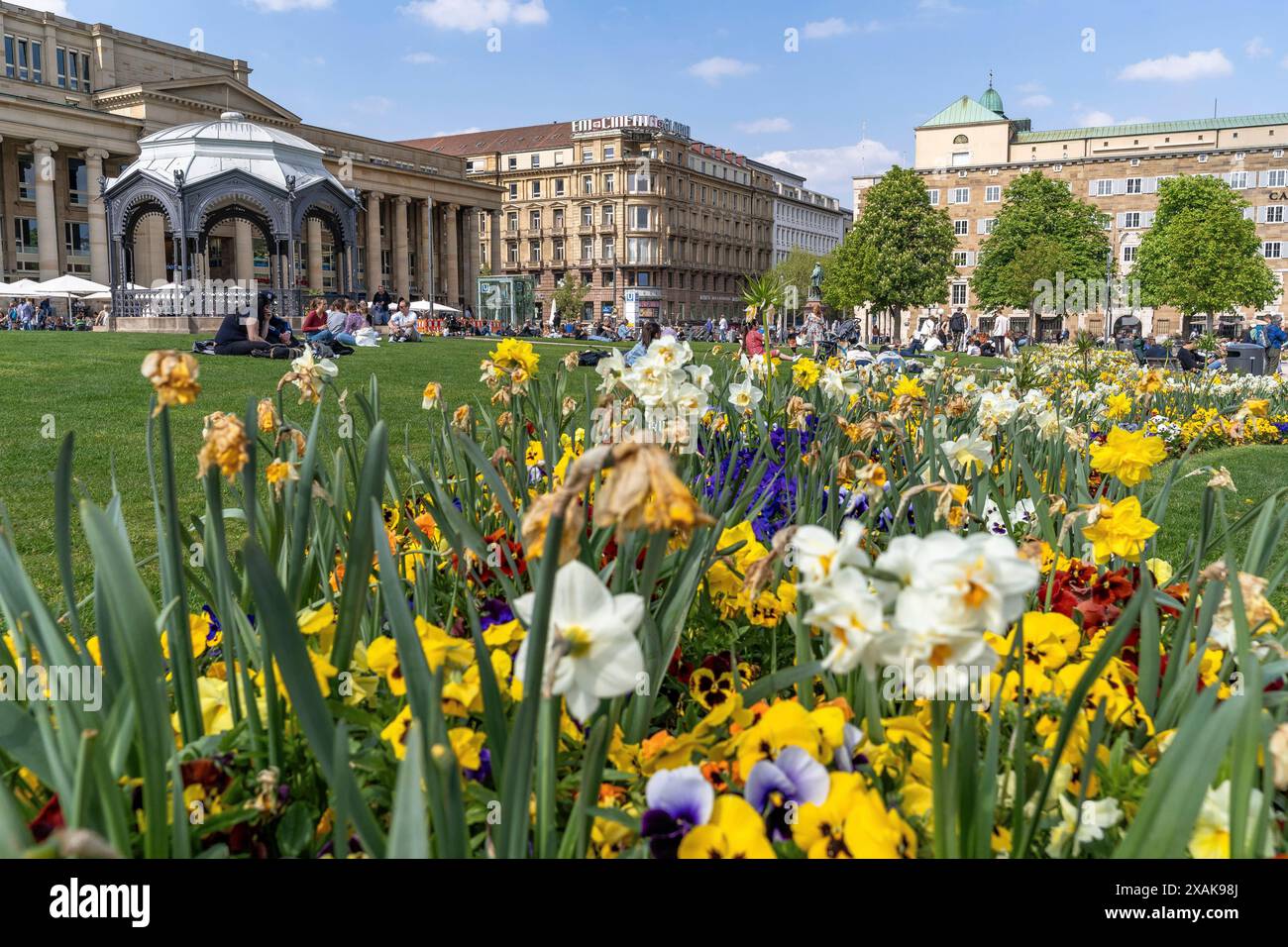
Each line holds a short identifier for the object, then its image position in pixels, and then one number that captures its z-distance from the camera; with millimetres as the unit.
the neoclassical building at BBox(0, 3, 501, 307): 44531
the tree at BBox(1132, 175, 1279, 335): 49688
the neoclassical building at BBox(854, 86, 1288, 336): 70125
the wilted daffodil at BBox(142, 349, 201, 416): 1159
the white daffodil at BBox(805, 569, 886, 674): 823
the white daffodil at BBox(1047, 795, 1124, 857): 1215
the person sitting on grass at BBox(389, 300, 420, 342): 22891
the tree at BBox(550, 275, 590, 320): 74938
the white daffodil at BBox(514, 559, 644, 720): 943
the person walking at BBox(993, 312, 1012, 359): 32750
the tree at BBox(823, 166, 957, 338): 51875
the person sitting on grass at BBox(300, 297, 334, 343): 16609
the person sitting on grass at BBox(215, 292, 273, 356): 14016
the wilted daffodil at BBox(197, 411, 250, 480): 1297
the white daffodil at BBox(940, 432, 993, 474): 2760
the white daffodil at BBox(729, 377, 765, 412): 3679
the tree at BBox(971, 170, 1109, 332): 56469
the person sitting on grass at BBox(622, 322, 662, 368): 10259
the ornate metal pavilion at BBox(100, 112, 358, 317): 22906
